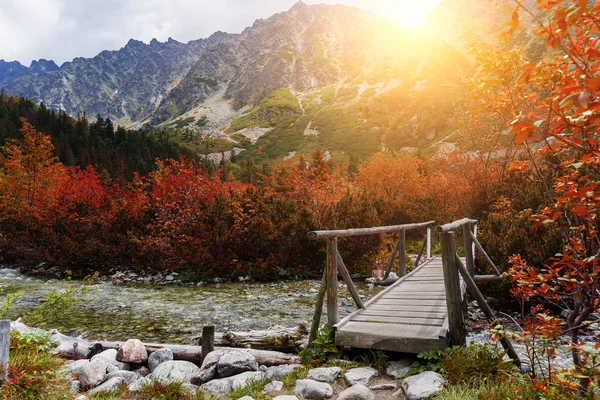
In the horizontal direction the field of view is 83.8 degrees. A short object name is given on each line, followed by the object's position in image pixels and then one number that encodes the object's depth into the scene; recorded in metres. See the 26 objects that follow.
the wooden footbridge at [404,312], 4.92
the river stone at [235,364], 5.27
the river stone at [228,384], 4.72
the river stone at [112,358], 5.79
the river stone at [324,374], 4.69
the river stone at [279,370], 5.03
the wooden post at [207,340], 5.88
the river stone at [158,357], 5.91
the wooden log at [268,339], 6.51
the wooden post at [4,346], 3.76
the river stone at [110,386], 4.68
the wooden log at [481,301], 4.62
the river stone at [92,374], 5.04
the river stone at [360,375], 4.56
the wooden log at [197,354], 5.77
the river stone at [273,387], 4.57
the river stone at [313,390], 4.29
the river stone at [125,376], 5.19
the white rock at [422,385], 3.95
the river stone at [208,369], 5.27
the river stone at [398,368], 4.74
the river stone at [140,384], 4.78
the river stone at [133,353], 5.97
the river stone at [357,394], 4.06
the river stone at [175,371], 5.19
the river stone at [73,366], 5.13
